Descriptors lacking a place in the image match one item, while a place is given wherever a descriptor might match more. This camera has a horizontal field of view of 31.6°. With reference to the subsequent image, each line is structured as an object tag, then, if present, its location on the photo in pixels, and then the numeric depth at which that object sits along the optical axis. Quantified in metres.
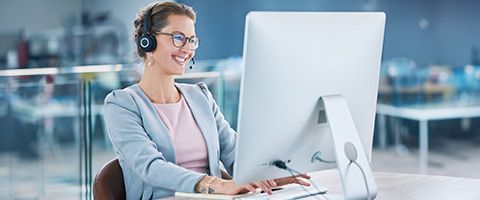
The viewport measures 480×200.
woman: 2.31
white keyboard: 2.24
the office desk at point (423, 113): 7.29
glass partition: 4.49
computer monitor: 1.95
